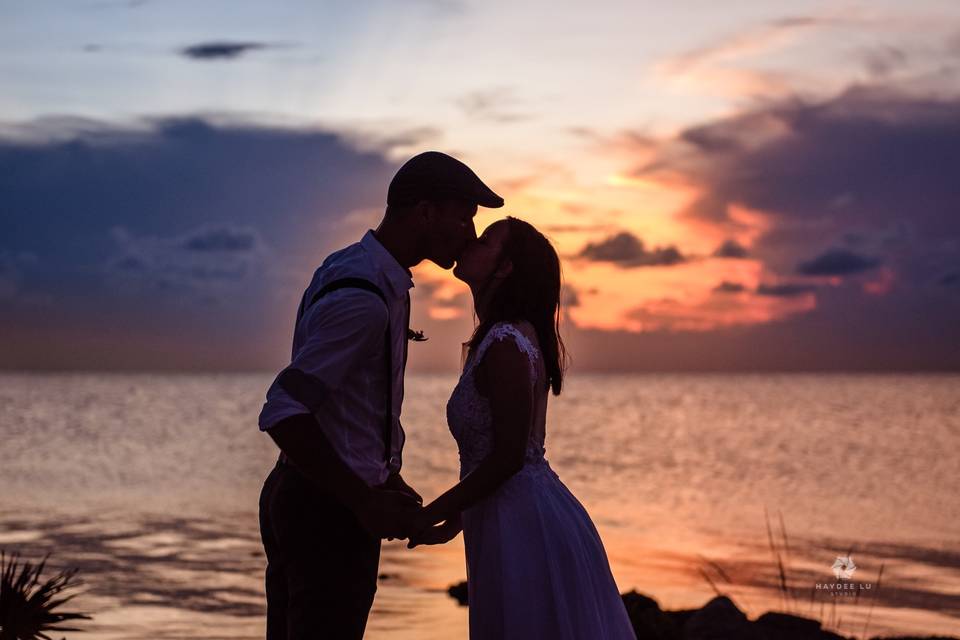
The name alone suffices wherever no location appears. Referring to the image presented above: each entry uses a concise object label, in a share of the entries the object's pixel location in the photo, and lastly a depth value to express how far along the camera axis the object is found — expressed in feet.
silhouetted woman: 16.11
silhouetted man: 13.82
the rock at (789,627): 37.70
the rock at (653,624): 37.96
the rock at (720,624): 37.09
